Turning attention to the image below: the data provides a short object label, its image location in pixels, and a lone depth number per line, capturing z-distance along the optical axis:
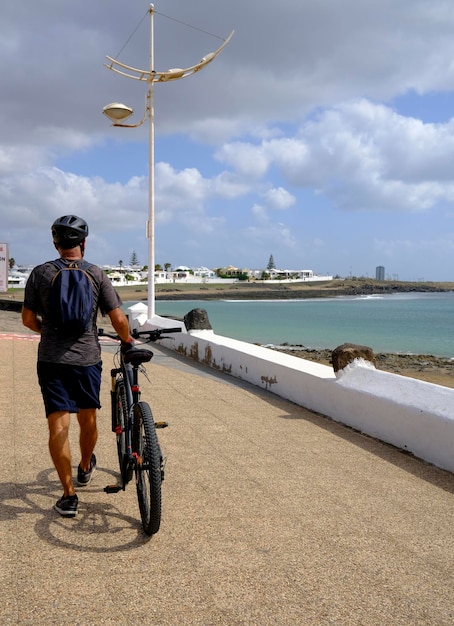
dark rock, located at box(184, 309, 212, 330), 13.25
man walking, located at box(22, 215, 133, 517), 3.80
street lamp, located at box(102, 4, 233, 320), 16.14
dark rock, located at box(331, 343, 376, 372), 7.26
